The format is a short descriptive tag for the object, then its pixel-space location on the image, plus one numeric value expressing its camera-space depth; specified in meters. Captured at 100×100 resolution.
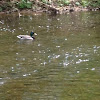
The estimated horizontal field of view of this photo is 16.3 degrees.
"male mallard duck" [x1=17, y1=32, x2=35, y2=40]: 18.00
